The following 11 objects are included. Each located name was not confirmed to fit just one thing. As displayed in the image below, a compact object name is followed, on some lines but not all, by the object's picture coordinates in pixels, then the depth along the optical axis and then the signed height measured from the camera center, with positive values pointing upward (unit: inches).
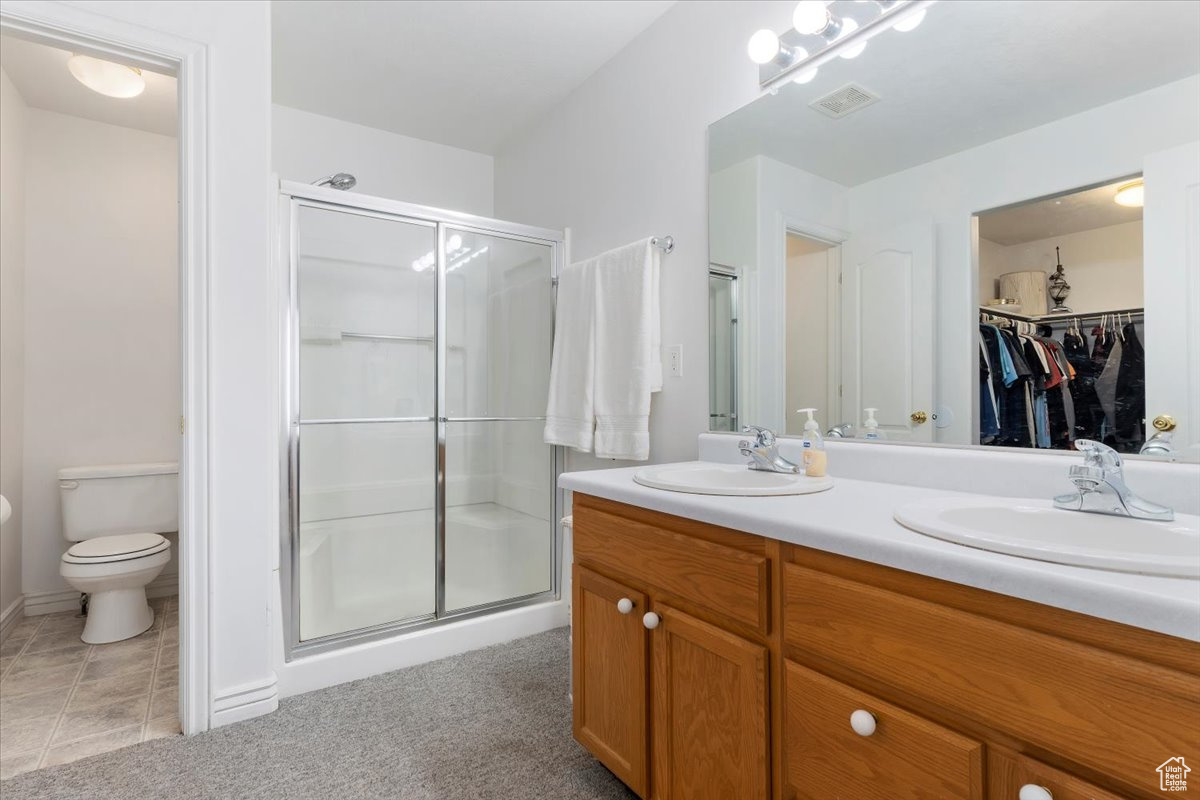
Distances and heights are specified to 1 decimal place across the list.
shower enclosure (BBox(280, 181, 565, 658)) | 84.5 -3.0
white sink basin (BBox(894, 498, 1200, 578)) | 26.3 -7.9
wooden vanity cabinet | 24.7 -16.2
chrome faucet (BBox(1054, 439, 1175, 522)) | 36.7 -6.2
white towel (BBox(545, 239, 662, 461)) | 82.0 +6.5
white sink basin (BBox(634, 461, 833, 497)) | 47.1 -8.1
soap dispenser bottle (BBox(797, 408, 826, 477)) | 56.8 -5.7
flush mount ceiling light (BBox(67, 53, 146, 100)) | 86.7 +50.1
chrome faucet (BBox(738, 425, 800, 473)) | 60.0 -6.1
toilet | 91.2 -24.2
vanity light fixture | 56.5 +38.3
